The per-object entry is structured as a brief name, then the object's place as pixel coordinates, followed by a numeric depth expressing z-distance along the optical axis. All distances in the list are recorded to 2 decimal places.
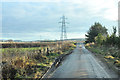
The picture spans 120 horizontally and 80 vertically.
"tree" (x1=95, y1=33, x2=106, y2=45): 37.82
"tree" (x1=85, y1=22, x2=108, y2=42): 62.56
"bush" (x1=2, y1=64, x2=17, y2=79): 9.69
